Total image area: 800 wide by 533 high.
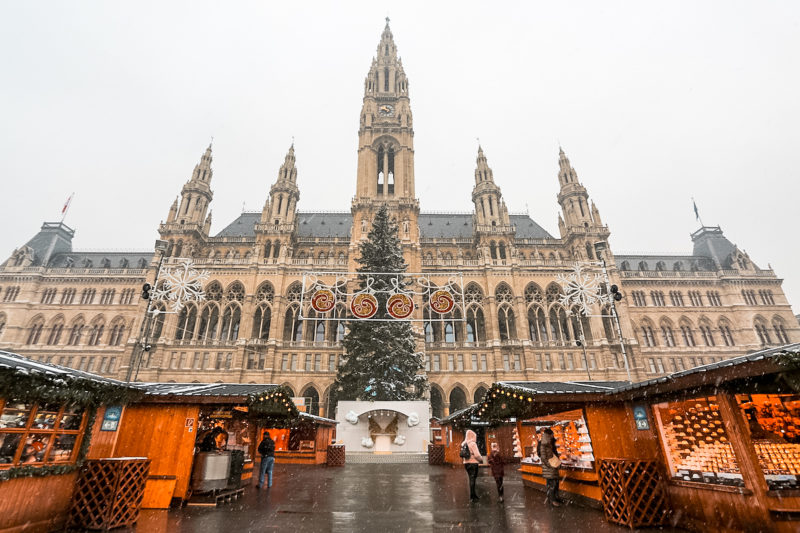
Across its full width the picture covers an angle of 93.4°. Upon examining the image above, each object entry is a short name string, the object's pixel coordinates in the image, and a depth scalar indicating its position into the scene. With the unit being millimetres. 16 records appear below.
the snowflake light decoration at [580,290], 18441
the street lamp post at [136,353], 32747
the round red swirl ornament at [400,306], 15781
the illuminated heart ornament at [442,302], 16422
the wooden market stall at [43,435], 5633
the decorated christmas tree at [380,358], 24250
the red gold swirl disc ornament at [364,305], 16047
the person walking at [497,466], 9133
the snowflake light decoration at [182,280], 16891
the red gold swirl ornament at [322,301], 16625
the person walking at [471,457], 8758
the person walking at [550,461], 8906
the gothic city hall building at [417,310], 34875
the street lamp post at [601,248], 18317
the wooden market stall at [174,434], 8742
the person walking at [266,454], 10613
